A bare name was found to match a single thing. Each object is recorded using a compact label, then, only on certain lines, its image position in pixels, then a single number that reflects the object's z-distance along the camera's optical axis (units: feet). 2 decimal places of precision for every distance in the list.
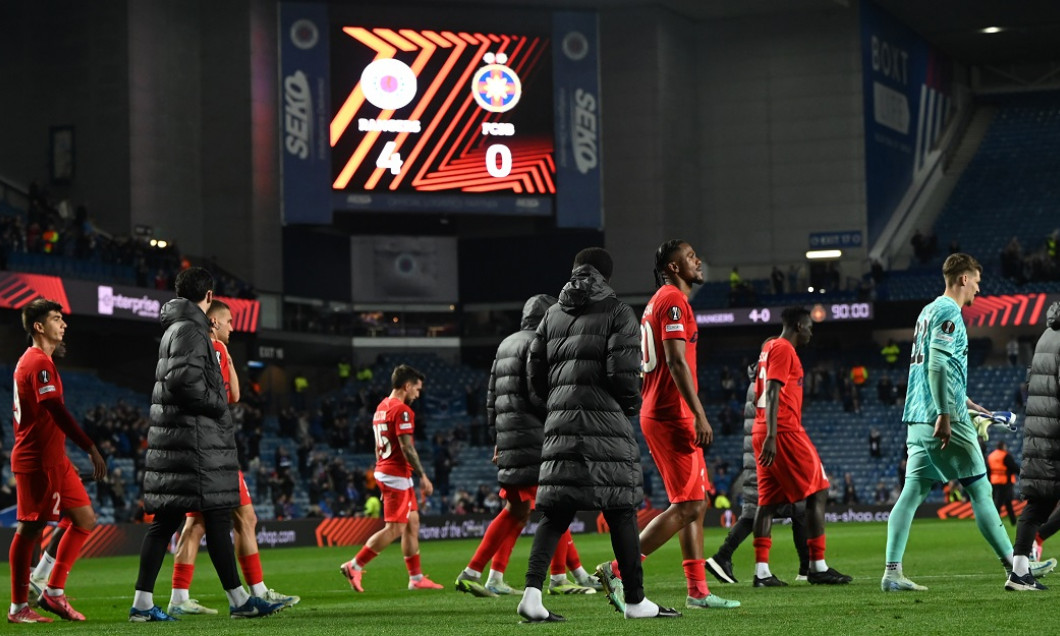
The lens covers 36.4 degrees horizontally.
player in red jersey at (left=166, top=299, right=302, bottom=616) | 37.17
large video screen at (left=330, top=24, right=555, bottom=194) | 159.94
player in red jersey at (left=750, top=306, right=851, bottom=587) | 42.29
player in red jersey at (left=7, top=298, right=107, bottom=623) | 36.65
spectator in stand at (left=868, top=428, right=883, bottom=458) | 145.07
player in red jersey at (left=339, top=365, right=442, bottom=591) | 49.39
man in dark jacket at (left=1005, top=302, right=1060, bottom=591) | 37.24
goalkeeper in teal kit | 35.32
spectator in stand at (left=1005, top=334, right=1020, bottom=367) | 158.61
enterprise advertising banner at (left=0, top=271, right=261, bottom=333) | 120.16
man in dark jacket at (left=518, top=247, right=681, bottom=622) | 30.53
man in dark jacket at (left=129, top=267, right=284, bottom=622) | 33.55
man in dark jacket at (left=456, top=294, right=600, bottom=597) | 40.42
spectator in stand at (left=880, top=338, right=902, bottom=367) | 162.09
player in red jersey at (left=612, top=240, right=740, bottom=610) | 33.71
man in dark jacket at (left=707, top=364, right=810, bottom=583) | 44.39
